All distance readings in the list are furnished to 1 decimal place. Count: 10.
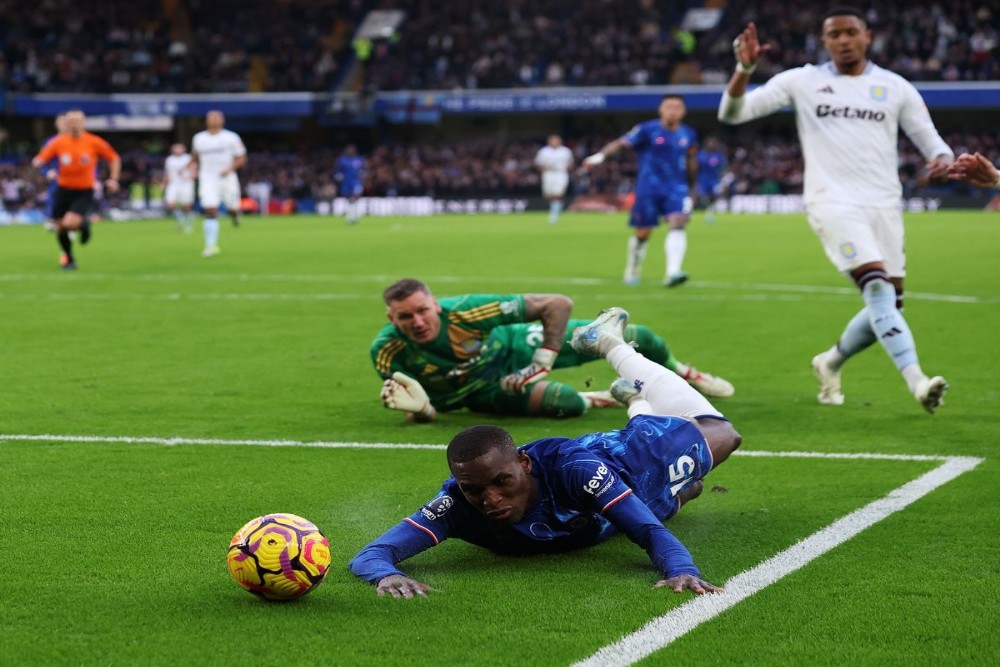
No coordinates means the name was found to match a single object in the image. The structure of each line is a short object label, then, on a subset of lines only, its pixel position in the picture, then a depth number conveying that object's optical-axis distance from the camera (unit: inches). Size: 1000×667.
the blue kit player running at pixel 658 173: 659.4
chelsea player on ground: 176.7
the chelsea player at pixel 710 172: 1368.1
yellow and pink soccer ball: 170.7
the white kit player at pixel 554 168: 1488.3
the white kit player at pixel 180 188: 1302.9
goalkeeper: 282.4
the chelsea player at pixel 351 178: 1434.5
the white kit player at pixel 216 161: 979.9
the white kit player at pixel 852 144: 310.3
